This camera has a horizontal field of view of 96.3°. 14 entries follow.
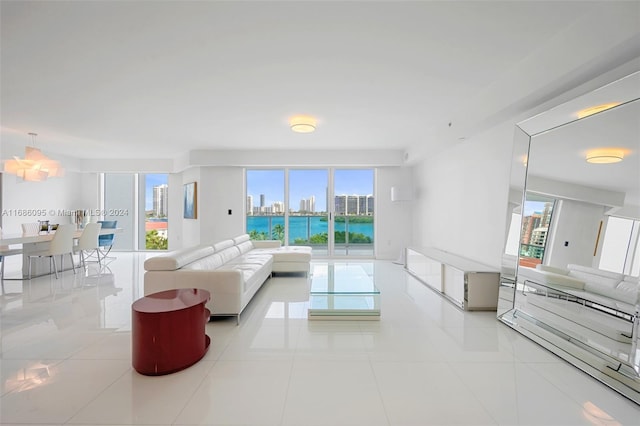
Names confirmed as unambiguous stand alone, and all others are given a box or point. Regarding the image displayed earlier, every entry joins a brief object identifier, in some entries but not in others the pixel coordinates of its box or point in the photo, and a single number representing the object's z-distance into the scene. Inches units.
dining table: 181.3
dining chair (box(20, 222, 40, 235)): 212.0
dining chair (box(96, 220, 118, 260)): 261.2
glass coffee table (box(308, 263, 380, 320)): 123.3
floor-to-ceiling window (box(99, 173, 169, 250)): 326.6
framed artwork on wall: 280.8
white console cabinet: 136.7
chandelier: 189.0
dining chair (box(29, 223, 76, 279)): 192.1
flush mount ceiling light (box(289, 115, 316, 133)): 172.9
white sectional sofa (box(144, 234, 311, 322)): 119.3
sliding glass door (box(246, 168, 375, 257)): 288.7
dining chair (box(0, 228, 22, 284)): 175.2
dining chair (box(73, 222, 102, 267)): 214.2
